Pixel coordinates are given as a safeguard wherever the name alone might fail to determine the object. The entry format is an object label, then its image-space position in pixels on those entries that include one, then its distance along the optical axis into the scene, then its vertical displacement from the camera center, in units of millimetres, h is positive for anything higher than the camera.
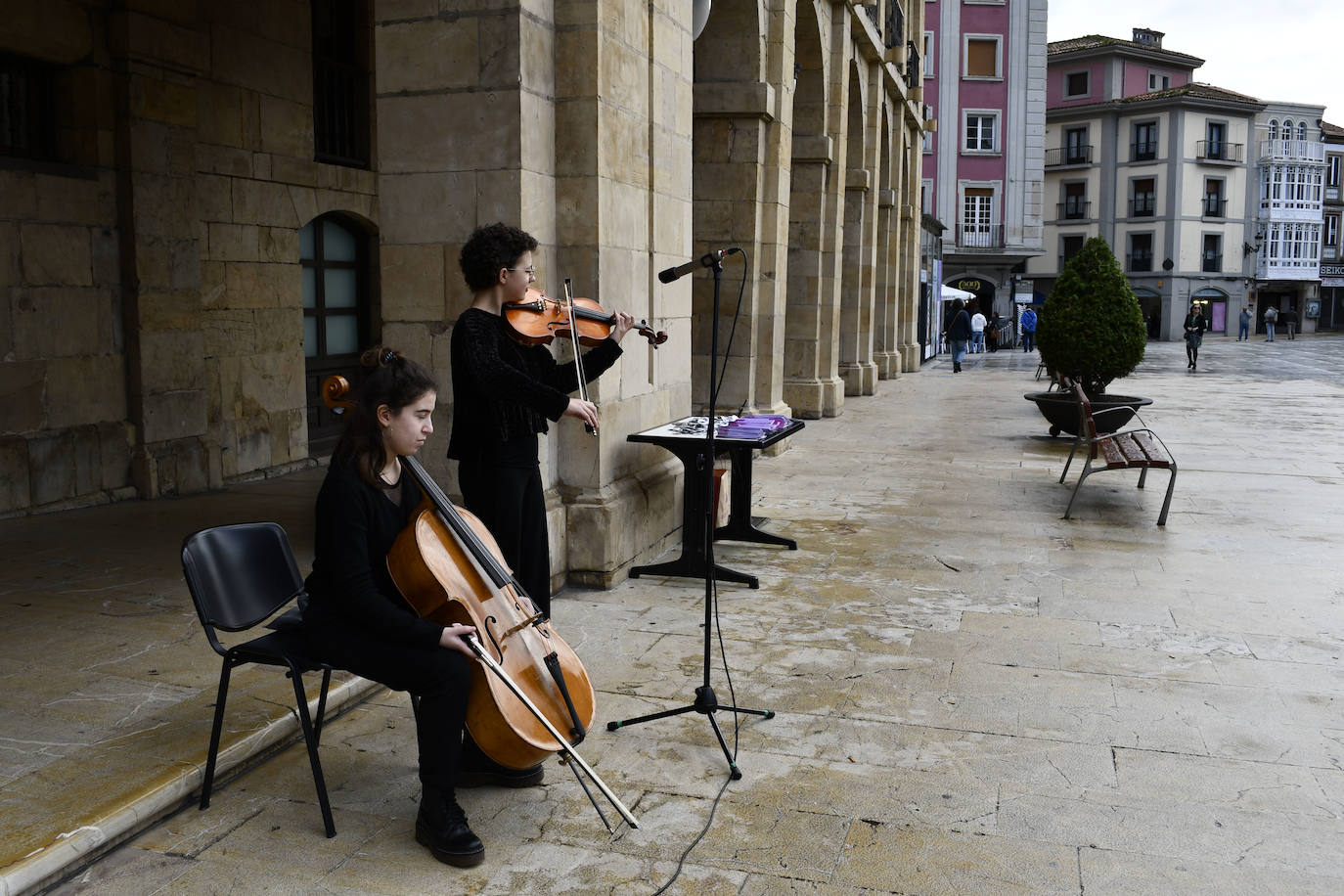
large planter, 11462 -917
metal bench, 8609 -962
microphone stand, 4086 -1359
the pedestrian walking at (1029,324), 35281 -2
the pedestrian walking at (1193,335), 29328 -242
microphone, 4156 +209
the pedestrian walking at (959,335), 26453 -261
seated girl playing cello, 3395 -769
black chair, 3602 -895
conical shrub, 12297 -6
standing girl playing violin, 4305 -335
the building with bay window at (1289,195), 56969 +6391
